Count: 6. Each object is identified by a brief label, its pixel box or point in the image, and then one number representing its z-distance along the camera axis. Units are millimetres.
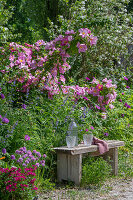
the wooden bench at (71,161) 4086
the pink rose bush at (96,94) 5656
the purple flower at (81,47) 4879
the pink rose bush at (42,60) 4902
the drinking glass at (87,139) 4395
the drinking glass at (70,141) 4152
